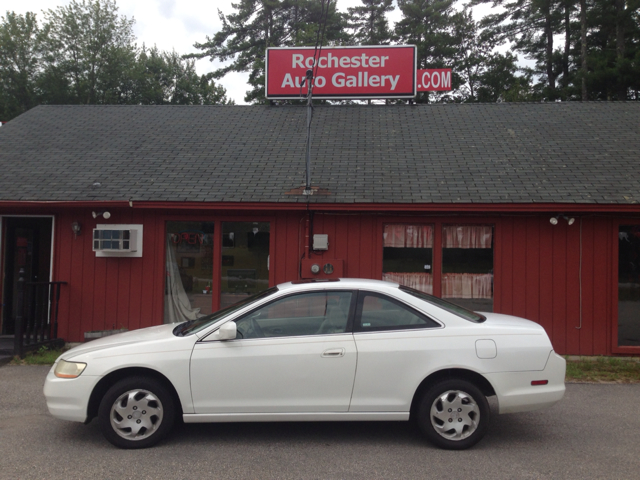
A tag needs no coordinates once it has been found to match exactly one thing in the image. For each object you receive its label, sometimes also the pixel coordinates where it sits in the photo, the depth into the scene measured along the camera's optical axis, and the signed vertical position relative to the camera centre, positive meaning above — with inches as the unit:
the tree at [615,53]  866.1 +373.0
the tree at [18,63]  1118.4 +434.8
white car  172.6 -40.7
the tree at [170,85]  1217.4 +418.1
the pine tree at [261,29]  1135.6 +511.3
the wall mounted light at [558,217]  318.7 +26.7
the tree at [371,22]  1167.0 +540.9
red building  322.3 +19.3
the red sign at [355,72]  494.0 +179.2
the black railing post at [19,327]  297.3 -42.5
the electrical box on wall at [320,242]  327.9 +10.5
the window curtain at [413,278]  335.0 -11.7
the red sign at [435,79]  553.6 +193.8
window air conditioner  330.6 +9.6
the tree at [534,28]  1083.9 +510.3
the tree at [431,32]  1093.8 +500.1
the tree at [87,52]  1190.3 +488.7
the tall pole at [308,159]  331.0 +67.5
